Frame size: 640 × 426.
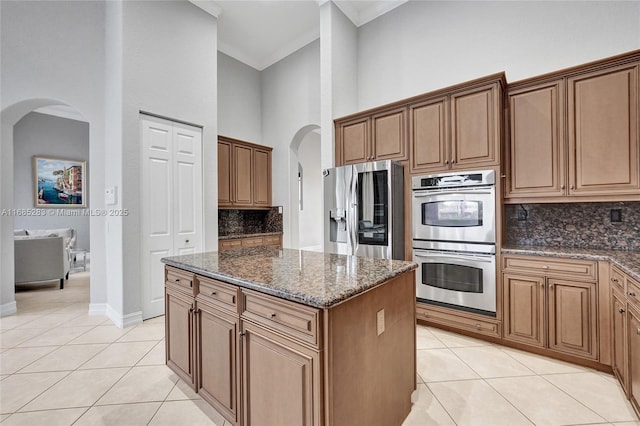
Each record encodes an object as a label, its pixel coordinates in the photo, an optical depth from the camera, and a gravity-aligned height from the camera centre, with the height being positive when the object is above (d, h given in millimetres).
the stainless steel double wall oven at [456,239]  2541 -274
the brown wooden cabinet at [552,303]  2141 -751
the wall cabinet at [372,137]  3154 +874
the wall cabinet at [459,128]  2553 +794
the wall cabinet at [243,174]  4426 +627
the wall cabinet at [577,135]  2191 +612
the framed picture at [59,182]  6383 +740
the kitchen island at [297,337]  1104 -588
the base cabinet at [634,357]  1580 -841
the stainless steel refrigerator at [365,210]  2998 +16
